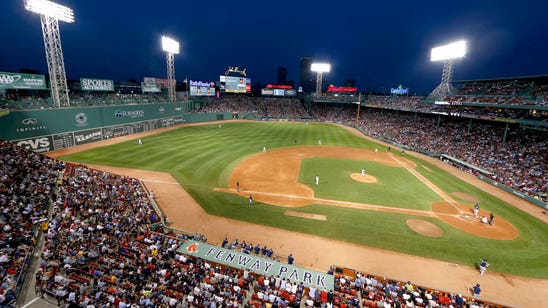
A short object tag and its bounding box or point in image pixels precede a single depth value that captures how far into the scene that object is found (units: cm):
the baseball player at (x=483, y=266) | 1400
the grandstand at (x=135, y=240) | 1104
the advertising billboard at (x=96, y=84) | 4350
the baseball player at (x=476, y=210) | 2001
